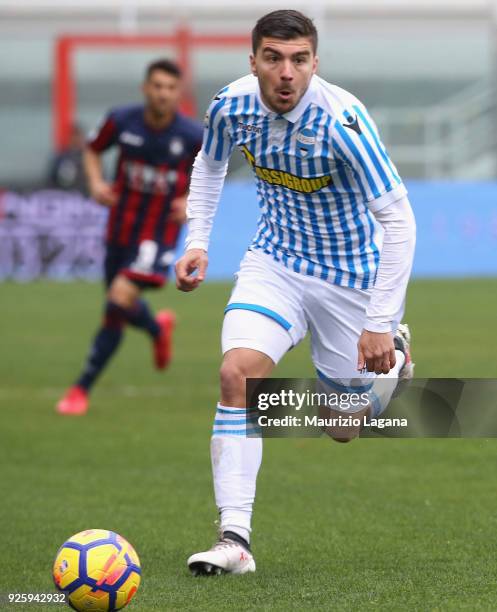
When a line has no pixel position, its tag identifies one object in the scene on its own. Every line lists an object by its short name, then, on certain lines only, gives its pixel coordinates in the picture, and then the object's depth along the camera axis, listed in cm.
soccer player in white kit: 1031
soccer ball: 878
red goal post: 5244
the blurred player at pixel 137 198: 1994
